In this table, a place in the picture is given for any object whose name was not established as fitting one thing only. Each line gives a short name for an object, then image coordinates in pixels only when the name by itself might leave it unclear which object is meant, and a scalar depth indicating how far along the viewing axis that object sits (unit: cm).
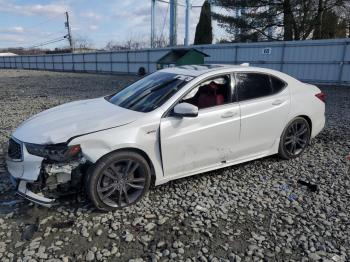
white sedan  342
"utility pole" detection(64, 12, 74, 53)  5773
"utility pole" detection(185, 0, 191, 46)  3128
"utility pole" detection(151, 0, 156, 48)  3856
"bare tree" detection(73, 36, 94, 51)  7250
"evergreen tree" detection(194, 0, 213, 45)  2880
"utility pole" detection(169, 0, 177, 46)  3104
